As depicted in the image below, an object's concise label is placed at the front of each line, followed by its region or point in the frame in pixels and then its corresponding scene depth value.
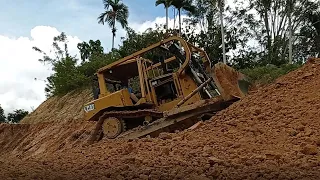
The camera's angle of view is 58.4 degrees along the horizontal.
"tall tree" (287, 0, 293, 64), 16.66
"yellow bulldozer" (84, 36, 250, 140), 6.70
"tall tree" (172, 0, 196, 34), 19.94
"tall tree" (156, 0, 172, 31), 19.66
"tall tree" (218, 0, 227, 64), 16.78
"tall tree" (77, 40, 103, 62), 26.73
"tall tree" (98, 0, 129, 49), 22.80
